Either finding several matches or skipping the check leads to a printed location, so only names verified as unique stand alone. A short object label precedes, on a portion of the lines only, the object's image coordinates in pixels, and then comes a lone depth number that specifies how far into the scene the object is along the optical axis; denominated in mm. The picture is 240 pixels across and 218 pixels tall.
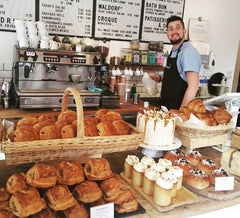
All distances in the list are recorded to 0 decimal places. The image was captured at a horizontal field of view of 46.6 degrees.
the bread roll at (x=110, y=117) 1574
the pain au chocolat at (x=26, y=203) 1047
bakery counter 1278
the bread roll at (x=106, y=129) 1417
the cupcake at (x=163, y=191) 1276
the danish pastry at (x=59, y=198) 1100
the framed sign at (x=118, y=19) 3729
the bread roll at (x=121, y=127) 1490
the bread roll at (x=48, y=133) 1296
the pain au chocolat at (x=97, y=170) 1239
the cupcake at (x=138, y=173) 1439
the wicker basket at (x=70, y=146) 1208
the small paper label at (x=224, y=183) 1479
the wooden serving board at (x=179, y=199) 1295
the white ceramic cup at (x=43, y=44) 2932
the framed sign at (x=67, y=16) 3392
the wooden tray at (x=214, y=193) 1446
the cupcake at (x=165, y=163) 1437
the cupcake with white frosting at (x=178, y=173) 1391
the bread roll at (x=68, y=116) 1492
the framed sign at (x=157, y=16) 4047
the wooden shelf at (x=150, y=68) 4019
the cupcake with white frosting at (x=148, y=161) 1463
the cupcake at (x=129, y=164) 1511
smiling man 2902
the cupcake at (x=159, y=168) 1392
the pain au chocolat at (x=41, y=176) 1151
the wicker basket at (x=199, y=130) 1865
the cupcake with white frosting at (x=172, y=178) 1313
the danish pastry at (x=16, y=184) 1146
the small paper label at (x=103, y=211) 1132
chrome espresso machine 2879
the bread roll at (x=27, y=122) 1433
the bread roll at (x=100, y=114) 1630
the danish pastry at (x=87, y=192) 1163
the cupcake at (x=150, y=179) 1361
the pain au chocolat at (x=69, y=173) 1193
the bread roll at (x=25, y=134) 1242
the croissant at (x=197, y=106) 1954
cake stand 1704
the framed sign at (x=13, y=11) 3188
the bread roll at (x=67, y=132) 1322
